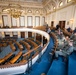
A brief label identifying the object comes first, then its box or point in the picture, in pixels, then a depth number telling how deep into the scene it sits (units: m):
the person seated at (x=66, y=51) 3.46
